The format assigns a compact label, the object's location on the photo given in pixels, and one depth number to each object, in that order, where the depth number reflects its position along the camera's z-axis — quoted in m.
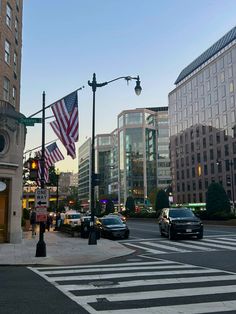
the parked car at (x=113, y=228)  19.14
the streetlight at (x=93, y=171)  15.39
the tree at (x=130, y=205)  61.29
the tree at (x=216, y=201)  33.55
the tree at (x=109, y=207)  64.51
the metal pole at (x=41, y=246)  11.83
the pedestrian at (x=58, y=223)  29.11
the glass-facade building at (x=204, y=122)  71.62
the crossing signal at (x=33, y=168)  12.43
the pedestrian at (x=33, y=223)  21.32
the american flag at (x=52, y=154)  21.03
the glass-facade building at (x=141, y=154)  99.40
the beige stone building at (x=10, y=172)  16.56
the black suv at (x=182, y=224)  16.84
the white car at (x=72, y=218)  31.91
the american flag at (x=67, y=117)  13.99
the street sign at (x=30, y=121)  13.02
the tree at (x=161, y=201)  48.02
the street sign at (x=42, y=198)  12.04
